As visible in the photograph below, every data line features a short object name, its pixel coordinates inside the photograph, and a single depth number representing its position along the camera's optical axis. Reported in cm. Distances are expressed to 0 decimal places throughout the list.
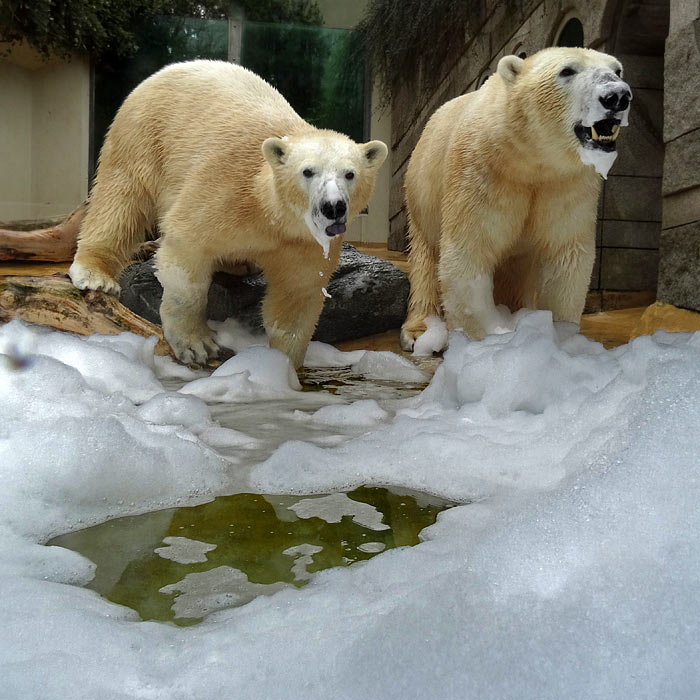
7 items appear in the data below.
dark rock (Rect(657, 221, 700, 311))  396
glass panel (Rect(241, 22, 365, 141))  1096
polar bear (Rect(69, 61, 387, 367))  282
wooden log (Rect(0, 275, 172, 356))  304
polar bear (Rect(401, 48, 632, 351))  279
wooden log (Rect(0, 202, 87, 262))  629
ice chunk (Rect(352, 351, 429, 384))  331
